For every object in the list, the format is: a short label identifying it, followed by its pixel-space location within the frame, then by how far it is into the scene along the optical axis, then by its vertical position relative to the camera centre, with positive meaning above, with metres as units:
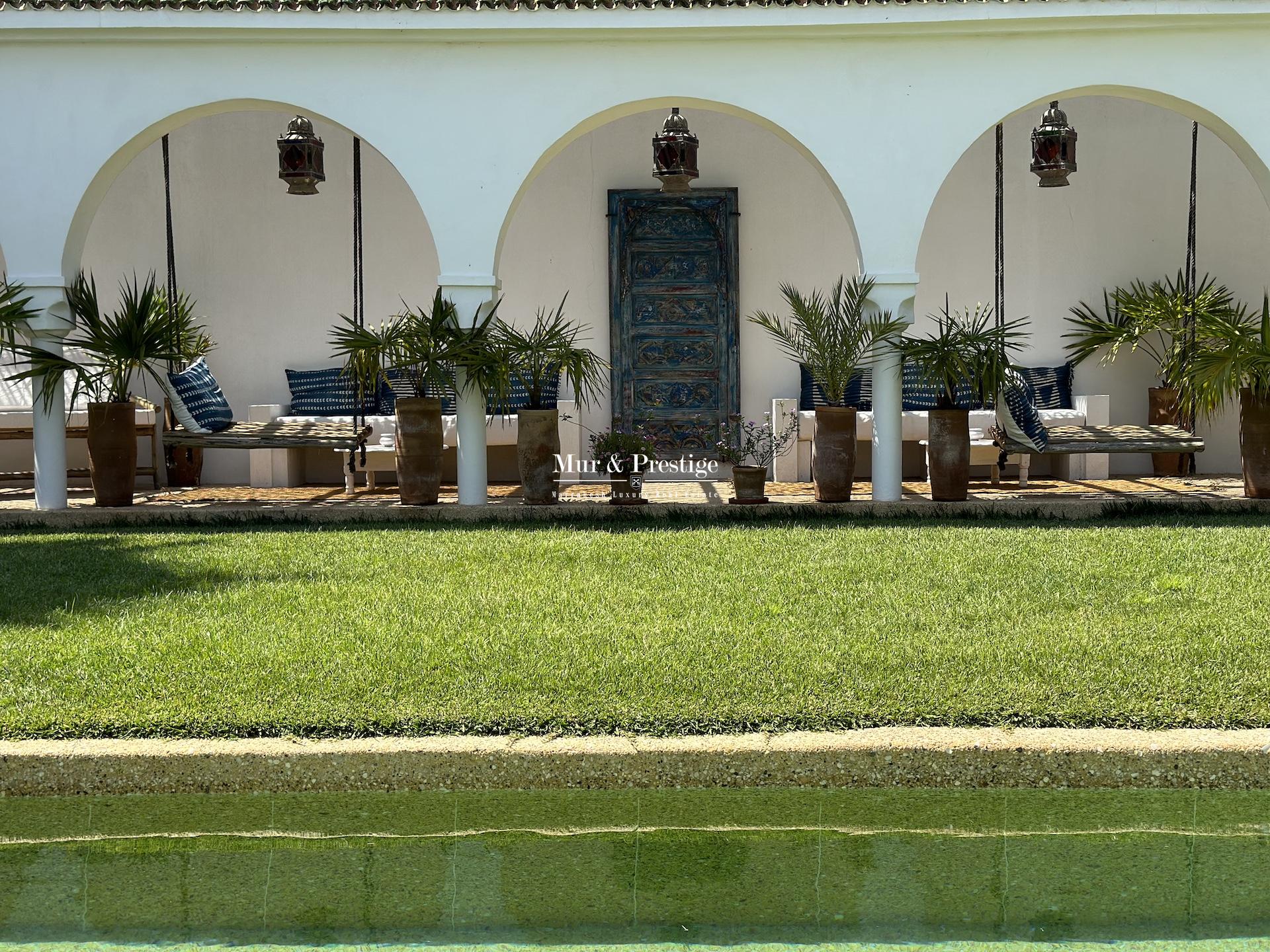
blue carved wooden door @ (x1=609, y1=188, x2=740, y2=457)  12.12 +1.08
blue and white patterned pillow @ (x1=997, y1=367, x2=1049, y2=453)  9.17 +0.04
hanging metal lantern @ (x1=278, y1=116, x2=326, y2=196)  9.72 +2.09
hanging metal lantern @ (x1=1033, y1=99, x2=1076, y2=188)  9.68 +2.07
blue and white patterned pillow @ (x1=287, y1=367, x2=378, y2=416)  11.66 +0.35
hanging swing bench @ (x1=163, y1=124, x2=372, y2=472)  9.28 +0.05
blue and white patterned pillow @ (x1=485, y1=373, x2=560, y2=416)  9.52 +0.27
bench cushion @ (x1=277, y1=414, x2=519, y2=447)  10.77 +0.02
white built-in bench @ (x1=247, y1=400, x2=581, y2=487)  10.80 -0.06
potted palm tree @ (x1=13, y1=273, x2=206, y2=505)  8.87 +0.51
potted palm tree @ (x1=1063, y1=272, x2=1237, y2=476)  11.20 +0.83
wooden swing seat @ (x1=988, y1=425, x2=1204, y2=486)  9.05 -0.13
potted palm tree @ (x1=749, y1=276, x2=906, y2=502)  8.99 +0.50
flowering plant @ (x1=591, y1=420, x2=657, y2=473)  9.23 -0.17
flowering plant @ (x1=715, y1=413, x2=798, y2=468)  9.37 -0.12
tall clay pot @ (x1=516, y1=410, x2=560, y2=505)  9.24 -0.19
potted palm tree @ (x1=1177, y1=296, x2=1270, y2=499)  8.56 +0.28
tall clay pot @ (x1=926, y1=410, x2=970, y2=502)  9.16 -0.22
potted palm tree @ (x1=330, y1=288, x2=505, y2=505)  8.88 +0.45
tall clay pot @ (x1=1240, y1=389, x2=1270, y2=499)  8.85 -0.15
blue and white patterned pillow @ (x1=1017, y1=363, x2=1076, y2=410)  11.66 +0.34
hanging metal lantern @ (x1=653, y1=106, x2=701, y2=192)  9.59 +2.04
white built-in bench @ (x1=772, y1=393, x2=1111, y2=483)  10.88 -0.02
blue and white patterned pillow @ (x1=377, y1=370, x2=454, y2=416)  10.90 +0.34
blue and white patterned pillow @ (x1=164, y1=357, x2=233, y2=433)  9.52 +0.24
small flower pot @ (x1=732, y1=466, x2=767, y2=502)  9.26 -0.40
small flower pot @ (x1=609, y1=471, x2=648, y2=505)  9.24 -0.42
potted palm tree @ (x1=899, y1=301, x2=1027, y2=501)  8.80 +0.33
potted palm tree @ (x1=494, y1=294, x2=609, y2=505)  9.00 +0.33
